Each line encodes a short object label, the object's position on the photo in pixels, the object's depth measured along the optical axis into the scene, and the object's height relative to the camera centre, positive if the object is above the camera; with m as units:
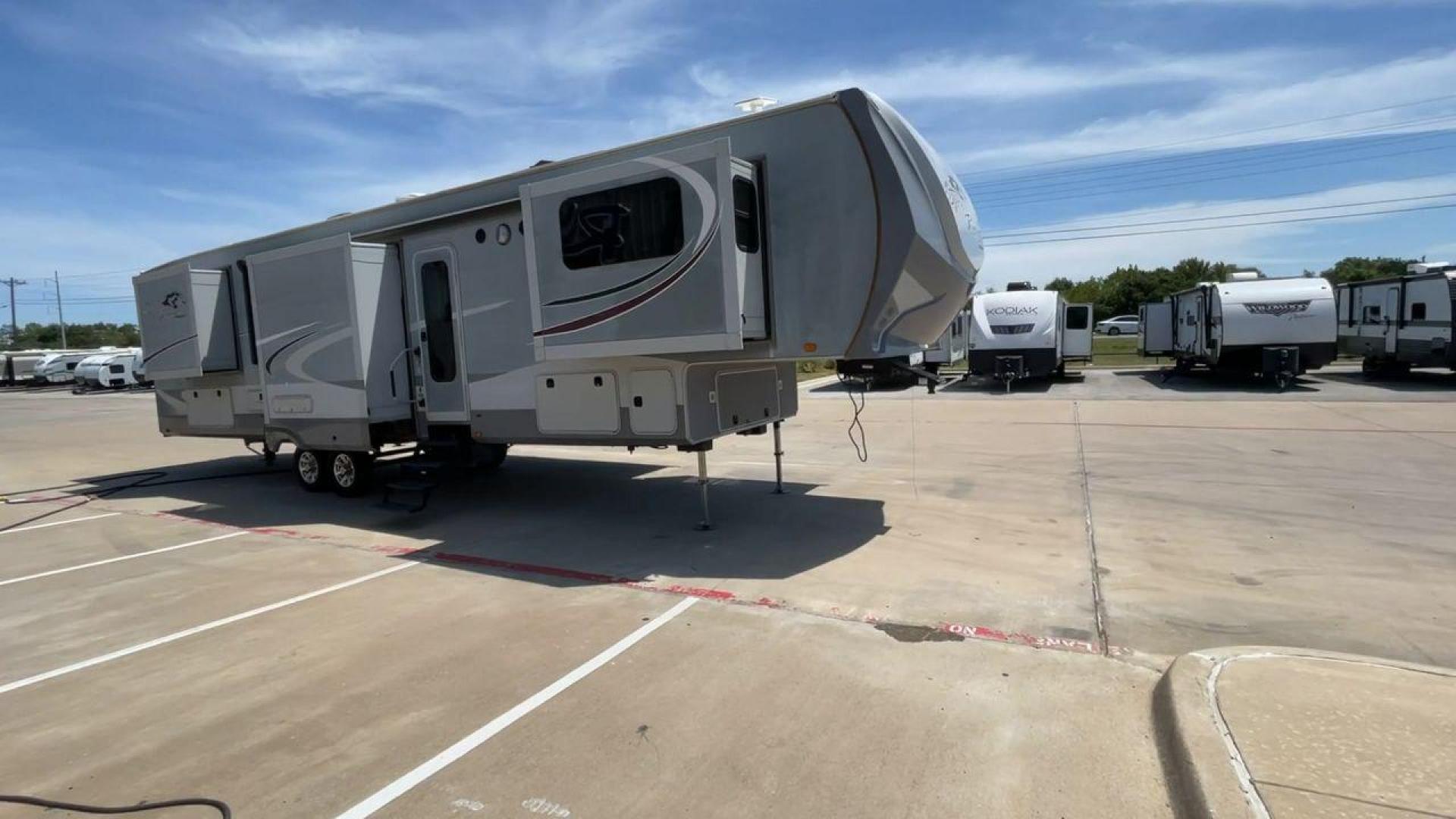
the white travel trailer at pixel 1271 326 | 18.08 -0.22
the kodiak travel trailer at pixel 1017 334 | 20.16 -0.10
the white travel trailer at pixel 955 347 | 20.12 -0.35
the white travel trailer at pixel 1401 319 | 17.08 -0.23
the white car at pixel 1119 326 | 56.06 -0.04
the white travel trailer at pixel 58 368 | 46.53 +0.96
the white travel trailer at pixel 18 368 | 49.66 +1.16
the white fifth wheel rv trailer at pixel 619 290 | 5.98 +0.57
